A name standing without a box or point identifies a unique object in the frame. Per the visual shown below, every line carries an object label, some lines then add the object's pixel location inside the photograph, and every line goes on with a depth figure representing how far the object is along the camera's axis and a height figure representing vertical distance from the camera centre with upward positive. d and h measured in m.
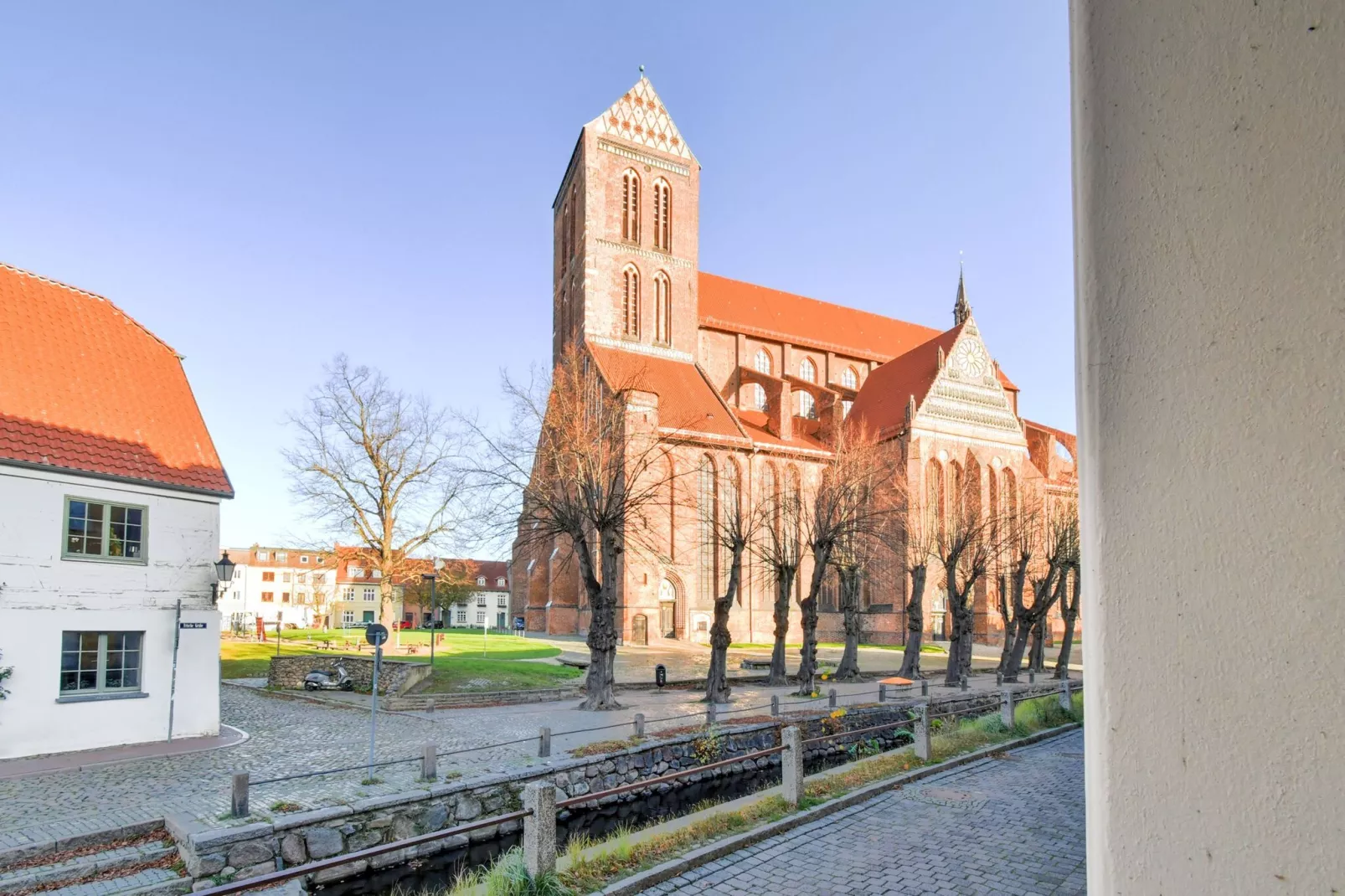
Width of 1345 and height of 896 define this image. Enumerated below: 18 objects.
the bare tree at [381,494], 32.84 +0.99
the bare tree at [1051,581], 28.81 -1.88
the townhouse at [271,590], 80.88 -7.20
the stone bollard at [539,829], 8.00 -2.98
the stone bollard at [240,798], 10.07 -3.41
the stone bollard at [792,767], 10.84 -3.17
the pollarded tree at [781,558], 27.19 -1.14
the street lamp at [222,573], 16.56 -1.11
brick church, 42.88 +7.45
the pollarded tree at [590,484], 20.97 +1.03
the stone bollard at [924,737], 14.07 -3.58
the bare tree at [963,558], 27.89 -1.15
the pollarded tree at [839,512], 24.92 +0.45
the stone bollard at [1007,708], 17.38 -3.83
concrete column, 1.11 +0.12
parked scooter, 24.12 -4.70
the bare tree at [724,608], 22.03 -2.37
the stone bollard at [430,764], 12.15 -3.58
